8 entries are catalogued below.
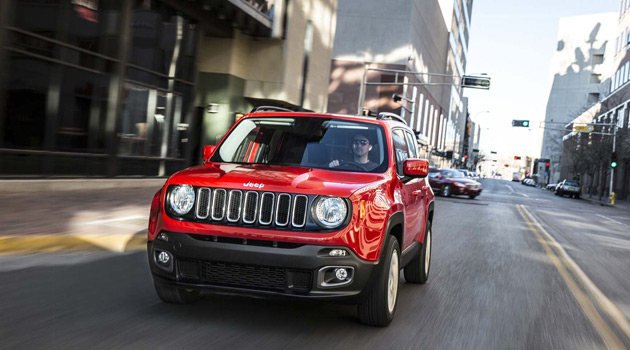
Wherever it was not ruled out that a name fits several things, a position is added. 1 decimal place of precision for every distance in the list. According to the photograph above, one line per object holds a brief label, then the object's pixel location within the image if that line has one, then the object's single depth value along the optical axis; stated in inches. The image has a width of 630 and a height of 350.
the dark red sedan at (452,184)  1186.0
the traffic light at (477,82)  1272.0
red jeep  173.8
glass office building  502.3
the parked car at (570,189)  2223.2
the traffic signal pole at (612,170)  1805.5
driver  214.5
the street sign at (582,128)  2113.7
